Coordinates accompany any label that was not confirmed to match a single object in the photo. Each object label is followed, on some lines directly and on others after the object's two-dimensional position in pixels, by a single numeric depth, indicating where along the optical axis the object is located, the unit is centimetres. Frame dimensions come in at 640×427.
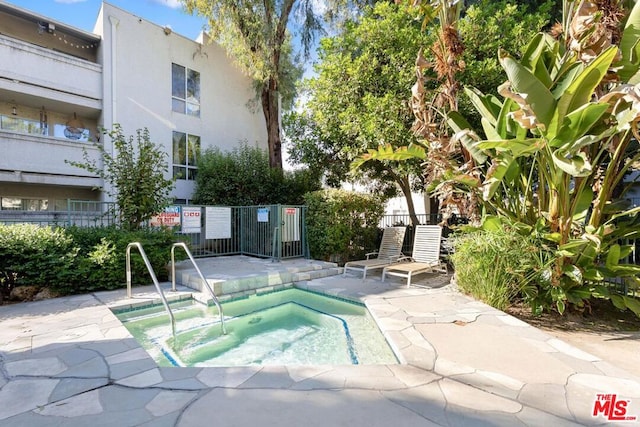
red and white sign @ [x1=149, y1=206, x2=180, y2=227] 834
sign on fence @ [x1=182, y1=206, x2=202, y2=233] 909
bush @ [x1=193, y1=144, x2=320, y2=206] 1218
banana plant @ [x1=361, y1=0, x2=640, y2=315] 389
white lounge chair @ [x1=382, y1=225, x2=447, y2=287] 726
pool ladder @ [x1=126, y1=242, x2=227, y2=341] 442
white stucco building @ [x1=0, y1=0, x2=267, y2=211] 1048
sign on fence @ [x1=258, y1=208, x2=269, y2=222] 939
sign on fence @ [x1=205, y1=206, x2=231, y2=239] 962
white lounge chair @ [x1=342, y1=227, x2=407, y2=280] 807
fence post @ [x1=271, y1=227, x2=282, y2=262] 919
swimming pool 395
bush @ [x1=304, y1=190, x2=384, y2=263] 928
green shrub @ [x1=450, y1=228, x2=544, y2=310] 481
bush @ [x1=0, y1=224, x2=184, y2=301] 560
